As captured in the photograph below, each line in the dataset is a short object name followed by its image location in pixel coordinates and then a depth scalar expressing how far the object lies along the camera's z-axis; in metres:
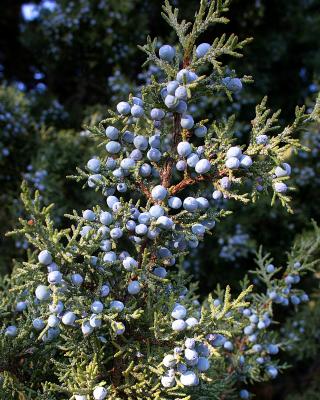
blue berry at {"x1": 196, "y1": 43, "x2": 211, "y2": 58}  0.48
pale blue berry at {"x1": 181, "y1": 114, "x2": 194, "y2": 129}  0.47
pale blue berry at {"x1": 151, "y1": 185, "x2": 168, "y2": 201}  0.47
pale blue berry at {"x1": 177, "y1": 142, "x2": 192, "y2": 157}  0.47
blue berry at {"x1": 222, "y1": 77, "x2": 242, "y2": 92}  0.48
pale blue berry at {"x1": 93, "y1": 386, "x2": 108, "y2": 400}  0.46
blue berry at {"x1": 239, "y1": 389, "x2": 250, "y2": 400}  0.62
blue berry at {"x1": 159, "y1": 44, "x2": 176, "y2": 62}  0.48
